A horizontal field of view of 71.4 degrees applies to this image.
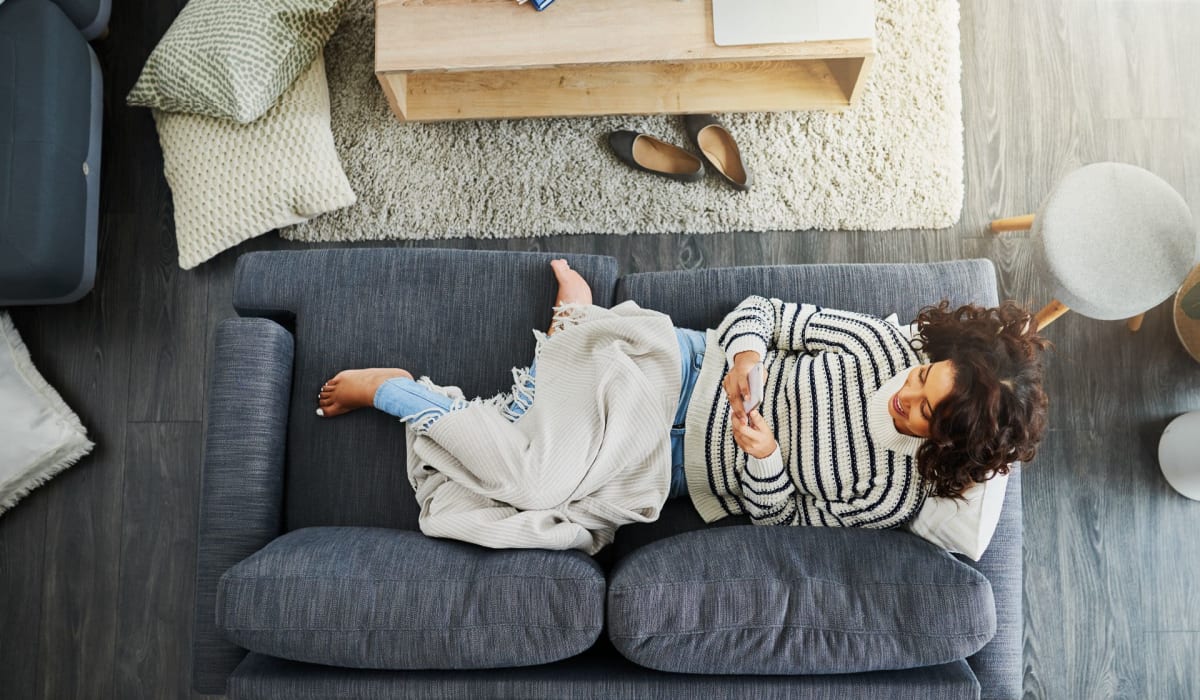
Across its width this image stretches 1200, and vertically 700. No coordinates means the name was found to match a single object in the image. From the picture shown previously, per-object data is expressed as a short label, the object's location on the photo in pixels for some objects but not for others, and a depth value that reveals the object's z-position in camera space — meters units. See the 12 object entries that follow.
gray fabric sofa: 1.35
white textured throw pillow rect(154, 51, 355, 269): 2.04
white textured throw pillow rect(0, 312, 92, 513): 1.99
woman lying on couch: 1.38
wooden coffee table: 1.77
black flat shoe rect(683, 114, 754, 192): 2.13
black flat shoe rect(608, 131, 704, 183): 2.14
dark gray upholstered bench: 1.83
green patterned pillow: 1.96
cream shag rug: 2.15
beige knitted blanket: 1.50
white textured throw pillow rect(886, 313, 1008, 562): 1.42
